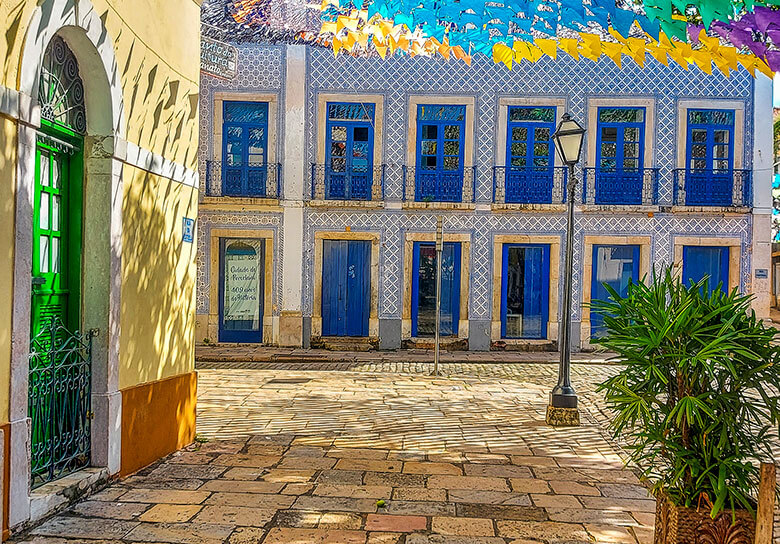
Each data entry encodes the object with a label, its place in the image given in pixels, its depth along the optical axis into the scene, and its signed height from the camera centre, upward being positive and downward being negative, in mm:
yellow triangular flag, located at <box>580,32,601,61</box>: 3943 +1233
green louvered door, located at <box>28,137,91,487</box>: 4156 -446
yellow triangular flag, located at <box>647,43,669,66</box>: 3883 +1198
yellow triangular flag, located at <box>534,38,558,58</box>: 4184 +1299
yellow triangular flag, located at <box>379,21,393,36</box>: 5121 +1700
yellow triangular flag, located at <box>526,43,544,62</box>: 4516 +1374
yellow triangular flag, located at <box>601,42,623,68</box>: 3980 +1226
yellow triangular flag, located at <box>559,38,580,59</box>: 4059 +1270
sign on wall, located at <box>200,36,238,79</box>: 8508 +2457
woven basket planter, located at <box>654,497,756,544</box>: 3086 -1112
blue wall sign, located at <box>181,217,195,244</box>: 6062 +267
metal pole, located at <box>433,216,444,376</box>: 11523 +391
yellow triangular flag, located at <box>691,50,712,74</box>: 3735 +1129
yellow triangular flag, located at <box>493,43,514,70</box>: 4848 +1449
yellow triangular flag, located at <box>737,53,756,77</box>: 3413 +1028
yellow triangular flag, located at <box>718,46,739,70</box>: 3717 +1124
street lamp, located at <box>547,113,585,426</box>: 7484 -437
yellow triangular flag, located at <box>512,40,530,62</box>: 4688 +1438
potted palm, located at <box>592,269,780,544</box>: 3104 -569
